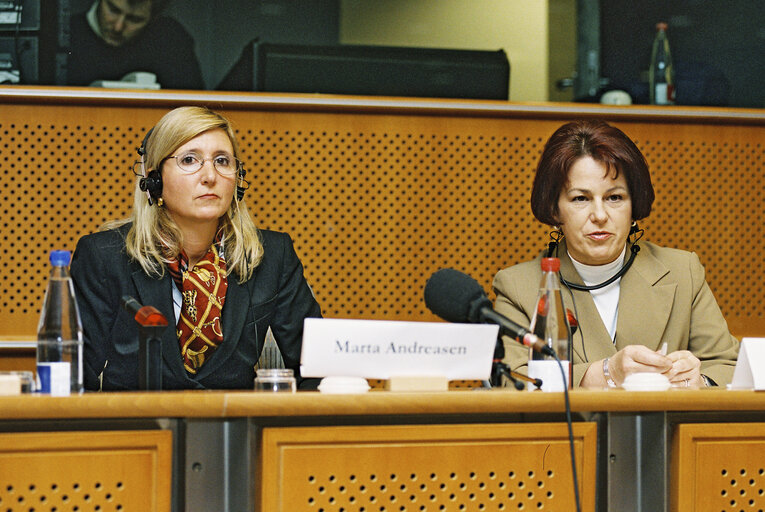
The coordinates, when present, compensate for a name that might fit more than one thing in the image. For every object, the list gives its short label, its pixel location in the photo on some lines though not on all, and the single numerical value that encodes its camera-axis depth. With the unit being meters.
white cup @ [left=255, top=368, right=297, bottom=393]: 6.81
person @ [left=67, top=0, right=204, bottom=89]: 8.09
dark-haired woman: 7.34
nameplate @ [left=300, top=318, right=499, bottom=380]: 6.70
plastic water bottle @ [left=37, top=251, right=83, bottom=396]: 6.80
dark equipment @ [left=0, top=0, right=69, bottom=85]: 8.04
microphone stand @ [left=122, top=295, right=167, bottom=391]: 6.80
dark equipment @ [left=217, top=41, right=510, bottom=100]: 8.13
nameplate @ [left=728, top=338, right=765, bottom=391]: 6.80
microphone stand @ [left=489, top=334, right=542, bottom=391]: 6.80
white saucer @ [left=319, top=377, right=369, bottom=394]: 6.71
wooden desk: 6.64
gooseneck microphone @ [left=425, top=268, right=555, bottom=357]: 6.77
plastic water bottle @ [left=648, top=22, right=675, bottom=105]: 8.26
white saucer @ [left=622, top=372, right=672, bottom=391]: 6.80
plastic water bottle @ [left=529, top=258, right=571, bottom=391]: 6.92
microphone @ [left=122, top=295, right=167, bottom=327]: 6.79
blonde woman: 7.24
